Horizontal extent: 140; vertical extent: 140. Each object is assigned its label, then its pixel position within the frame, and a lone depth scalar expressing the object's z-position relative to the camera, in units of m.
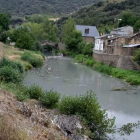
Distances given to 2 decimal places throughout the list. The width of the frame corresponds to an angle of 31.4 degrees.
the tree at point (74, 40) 56.22
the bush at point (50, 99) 14.82
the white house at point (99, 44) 46.75
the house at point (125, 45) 35.78
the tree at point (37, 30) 67.06
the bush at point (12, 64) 22.98
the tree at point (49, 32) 67.19
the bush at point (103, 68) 33.09
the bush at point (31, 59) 35.54
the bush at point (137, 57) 29.88
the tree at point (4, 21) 54.88
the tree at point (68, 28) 65.49
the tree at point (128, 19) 65.88
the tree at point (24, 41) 47.19
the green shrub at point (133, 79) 26.75
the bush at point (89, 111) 12.35
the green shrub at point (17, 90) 13.93
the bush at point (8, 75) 18.91
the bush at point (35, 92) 15.93
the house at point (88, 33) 63.09
